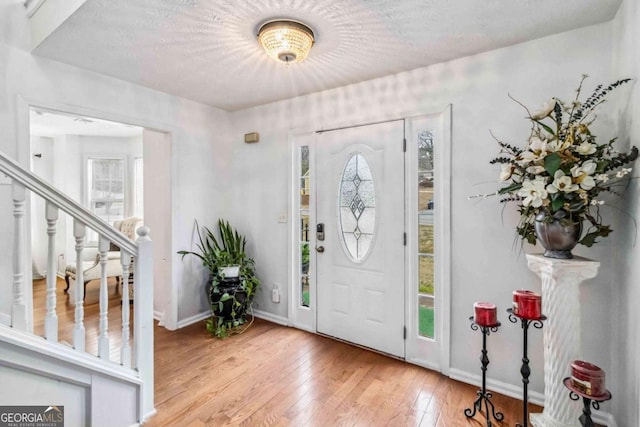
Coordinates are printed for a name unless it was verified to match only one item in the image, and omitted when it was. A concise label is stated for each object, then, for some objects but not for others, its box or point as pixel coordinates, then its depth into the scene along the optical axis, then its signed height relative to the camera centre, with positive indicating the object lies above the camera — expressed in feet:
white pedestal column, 5.28 -2.03
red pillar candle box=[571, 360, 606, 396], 4.31 -2.38
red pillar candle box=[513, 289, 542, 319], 5.25 -1.60
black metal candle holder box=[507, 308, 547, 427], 5.27 -2.76
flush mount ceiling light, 5.99 +3.46
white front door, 8.55 -0.68
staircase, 4.79 -2.28
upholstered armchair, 13.13 -2.36
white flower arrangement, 4.82 +0.67
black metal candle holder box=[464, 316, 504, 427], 6.02 -3.70
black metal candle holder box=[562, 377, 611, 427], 4.24 -2.68
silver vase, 5.12 -0.37
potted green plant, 10.30 -2.33
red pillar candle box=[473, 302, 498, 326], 5.81 -1.95
